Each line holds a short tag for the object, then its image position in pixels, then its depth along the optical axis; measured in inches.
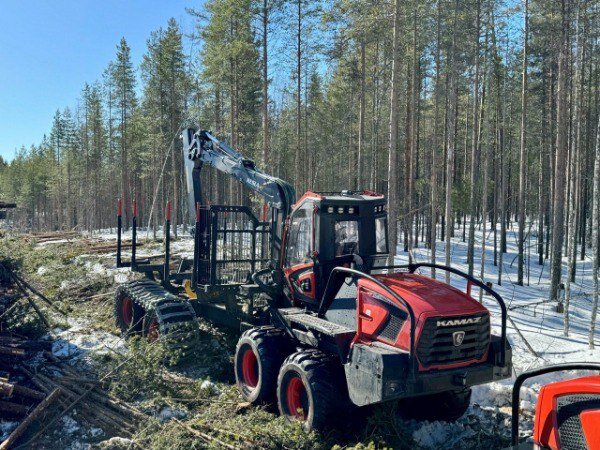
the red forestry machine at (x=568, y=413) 121.1
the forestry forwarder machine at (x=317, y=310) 224.4
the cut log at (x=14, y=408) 285.6
